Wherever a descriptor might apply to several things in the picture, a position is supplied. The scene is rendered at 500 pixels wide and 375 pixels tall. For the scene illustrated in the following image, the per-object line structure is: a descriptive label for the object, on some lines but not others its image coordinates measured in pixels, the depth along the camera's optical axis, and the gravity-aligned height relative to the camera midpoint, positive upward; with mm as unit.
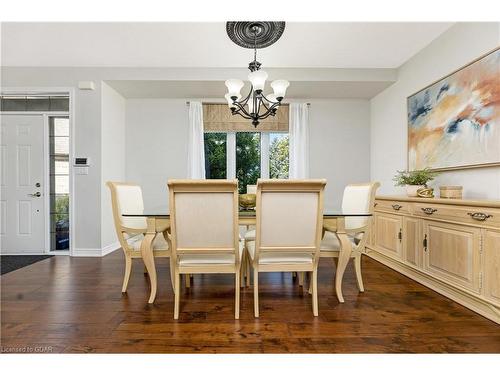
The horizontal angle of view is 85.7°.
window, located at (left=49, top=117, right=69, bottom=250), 3975 +143
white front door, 3881 +9
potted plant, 2822 +48
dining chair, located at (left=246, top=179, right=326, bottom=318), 1797 -293
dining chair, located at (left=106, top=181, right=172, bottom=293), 2283 -397
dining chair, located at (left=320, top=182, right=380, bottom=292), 2250 -390
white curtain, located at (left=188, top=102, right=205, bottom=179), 4414 +730
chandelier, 2457 +1164
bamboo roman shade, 4445 +1042
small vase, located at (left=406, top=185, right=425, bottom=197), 2830 -48
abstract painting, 2250 +638
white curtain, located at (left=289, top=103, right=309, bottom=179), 4465 +789
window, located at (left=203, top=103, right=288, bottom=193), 4508 +560
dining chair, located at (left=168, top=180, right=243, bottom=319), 1771 -290
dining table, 2137 -388
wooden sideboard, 1850 -521
